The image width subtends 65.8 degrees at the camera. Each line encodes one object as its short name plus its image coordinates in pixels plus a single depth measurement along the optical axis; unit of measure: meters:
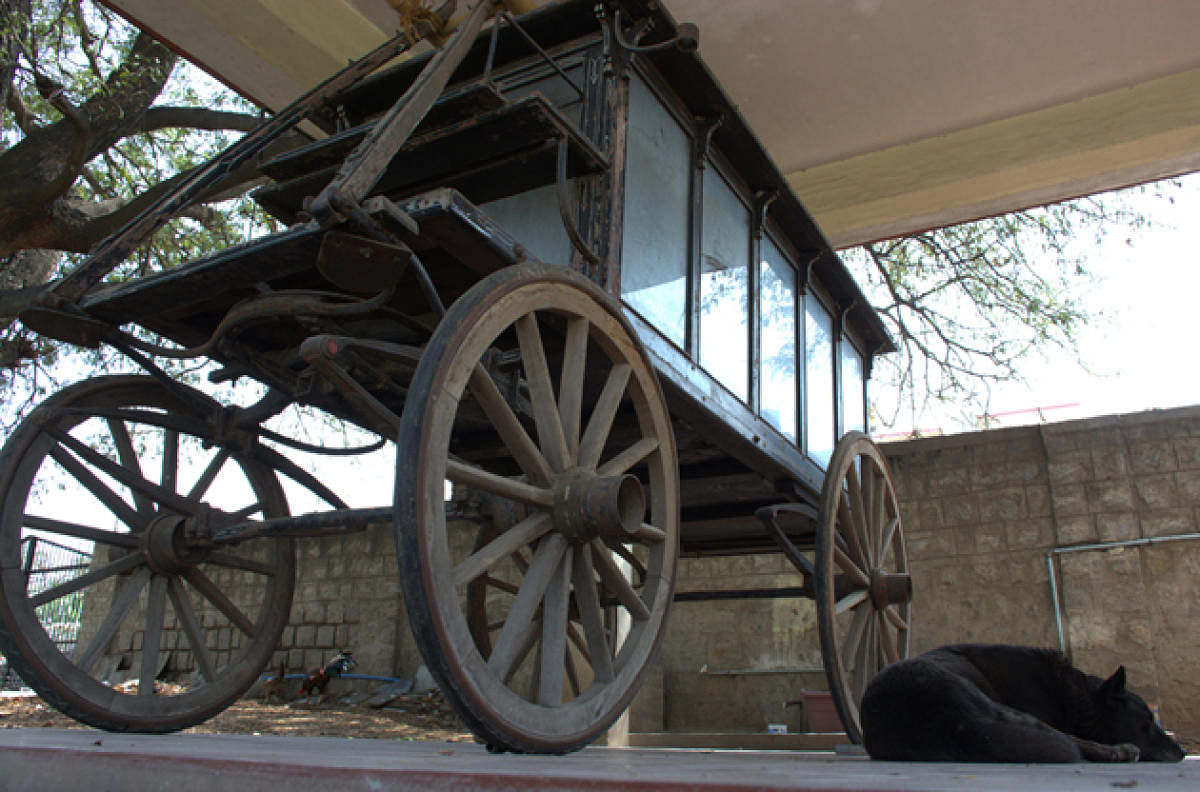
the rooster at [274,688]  10.92
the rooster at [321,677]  10.69
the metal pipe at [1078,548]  7.44
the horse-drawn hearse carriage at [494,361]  2.33
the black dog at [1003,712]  2.53
